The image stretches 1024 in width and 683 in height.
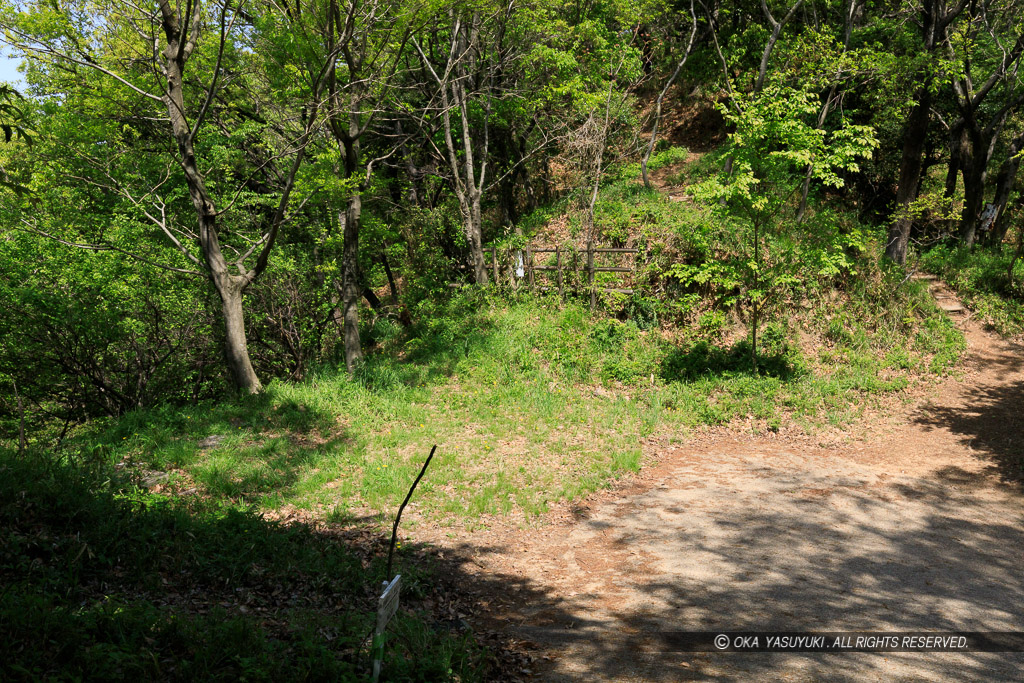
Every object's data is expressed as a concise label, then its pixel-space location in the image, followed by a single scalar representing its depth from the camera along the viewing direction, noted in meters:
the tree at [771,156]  11.36
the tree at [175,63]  9.98
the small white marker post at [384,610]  3.68
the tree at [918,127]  14.50
